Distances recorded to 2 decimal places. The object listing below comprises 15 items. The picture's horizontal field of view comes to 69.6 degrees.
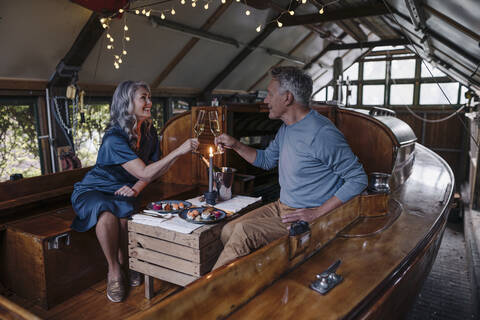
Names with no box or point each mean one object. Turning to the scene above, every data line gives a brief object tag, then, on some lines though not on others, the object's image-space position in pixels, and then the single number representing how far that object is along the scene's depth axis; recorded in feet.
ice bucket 8.27
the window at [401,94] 40.09
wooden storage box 7.92
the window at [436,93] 37.65
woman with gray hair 7.89
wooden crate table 6.68
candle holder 7.94
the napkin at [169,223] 6.66
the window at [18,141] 18.45
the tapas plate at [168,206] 7.34
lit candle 6.89
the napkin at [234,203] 7.77
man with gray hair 6.08
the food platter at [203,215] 6.78
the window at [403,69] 39.55
